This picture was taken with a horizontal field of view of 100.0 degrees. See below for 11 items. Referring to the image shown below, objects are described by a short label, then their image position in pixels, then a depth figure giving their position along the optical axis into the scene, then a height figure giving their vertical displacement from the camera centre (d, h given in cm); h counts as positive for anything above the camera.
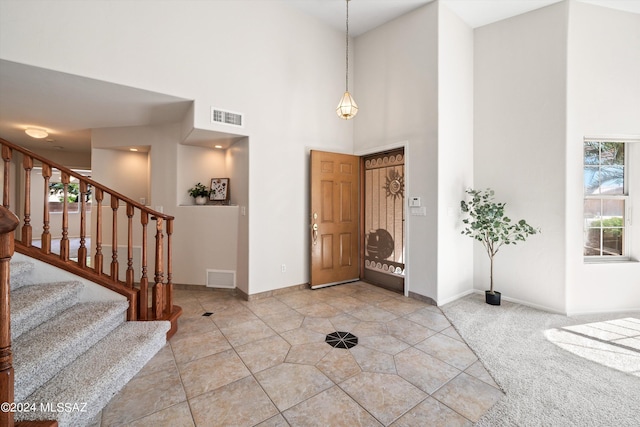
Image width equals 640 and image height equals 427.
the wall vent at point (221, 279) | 405 -101
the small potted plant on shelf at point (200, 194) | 436 +30
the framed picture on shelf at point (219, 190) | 439 +37
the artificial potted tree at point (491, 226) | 343 -16
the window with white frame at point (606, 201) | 346 +17
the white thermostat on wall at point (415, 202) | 363 +16
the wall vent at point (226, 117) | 336 +122
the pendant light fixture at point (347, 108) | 330 +130
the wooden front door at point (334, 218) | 409 -8
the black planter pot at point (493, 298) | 352 -111
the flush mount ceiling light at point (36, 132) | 446 +132
